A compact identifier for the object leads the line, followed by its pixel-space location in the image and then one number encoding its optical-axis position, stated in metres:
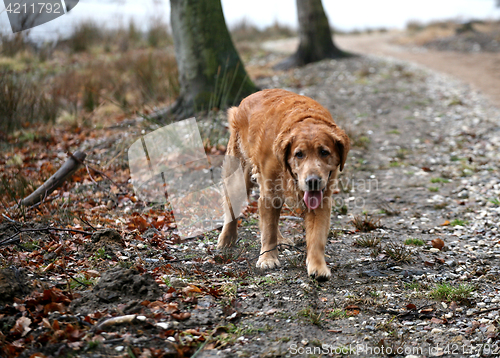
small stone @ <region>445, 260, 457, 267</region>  4.23
